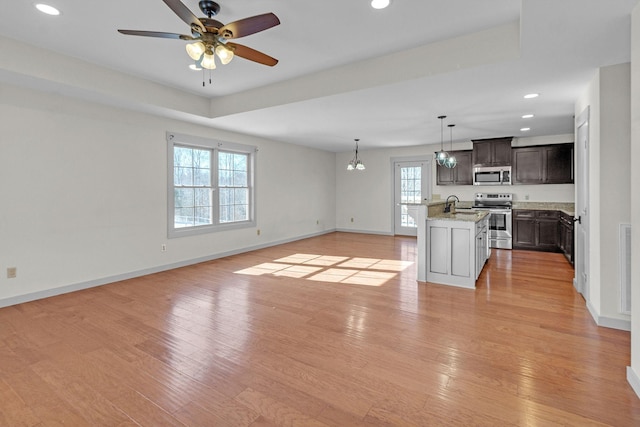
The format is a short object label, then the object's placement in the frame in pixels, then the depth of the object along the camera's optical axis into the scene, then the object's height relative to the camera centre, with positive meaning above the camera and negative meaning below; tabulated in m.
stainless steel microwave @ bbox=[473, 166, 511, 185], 6.93 +0.76
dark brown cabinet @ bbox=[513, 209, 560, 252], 6.36 -0.44
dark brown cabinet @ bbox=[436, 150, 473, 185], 7.52 +0.91
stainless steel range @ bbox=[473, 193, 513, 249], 6.77 -0.27
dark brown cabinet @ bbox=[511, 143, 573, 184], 6.40 +0.93
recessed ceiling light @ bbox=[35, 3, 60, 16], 2.58 +1.70
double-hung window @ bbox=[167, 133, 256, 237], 5.43 +0.49
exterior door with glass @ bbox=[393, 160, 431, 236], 8.50 +0.60
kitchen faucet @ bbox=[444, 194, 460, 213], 5.30 +0.03
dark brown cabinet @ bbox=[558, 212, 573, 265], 5.16 -0.50
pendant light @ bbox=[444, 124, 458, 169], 5.86 +0.89
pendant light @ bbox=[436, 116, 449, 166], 5.48 +0.93
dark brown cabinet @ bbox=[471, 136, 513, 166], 6.92 +1.29
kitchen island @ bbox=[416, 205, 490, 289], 4.17 -0.54
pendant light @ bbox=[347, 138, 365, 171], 7.70 +1.07
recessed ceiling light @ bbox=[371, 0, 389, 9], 2.50 +1.66
